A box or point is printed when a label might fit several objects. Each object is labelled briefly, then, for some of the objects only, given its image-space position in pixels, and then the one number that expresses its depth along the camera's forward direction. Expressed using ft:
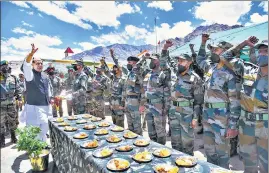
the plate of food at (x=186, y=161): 7.55
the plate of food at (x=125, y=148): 9.37
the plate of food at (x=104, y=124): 13.97
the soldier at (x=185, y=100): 15.20
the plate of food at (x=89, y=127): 13.38
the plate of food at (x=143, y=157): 8.07
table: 7.66
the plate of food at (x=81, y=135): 11.42
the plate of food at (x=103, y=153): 8.81
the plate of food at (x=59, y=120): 15.66
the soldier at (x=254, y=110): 11.02
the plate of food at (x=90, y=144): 9.97
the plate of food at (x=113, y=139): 10.65
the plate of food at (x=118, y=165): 7.40
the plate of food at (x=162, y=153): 8.50
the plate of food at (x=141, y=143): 9.90
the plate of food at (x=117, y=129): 12.72
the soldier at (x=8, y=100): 21.47
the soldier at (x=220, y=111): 12.15
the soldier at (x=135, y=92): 21.48
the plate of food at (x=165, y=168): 7.07
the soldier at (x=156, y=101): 18.52
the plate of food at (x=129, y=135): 11.25
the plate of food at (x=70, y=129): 12.94
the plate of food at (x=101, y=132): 12.09
